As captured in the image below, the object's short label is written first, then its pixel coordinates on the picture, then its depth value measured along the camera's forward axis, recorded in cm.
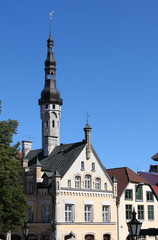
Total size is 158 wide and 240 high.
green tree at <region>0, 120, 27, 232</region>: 3903
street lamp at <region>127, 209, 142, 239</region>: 1659
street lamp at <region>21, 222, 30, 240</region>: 2695
